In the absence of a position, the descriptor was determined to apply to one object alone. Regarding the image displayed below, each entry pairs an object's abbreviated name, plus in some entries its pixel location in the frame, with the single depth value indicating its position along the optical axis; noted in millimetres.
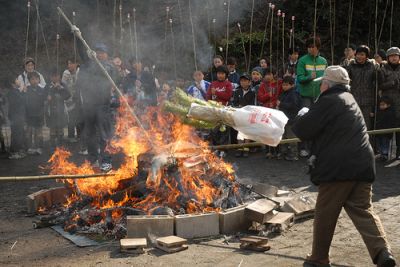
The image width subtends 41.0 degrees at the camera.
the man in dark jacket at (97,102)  10820
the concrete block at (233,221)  6904
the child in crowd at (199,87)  12617
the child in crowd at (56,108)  14266
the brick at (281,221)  6918
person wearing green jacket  11727
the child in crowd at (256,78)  13025
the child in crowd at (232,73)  13688
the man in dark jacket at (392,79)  10922
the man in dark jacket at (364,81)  11086
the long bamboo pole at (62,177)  6042
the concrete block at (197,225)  6711
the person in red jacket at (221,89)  12289
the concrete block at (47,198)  8117
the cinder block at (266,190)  8219
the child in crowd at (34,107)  13477
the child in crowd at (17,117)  13492
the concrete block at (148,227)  6617
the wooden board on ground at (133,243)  6195
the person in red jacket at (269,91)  12141
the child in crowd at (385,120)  11297
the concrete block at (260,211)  6832
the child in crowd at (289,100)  11648
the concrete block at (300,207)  7516
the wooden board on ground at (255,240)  6258
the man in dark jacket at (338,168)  5488
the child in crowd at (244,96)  12516
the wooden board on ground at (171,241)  6230
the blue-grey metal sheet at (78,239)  6590
